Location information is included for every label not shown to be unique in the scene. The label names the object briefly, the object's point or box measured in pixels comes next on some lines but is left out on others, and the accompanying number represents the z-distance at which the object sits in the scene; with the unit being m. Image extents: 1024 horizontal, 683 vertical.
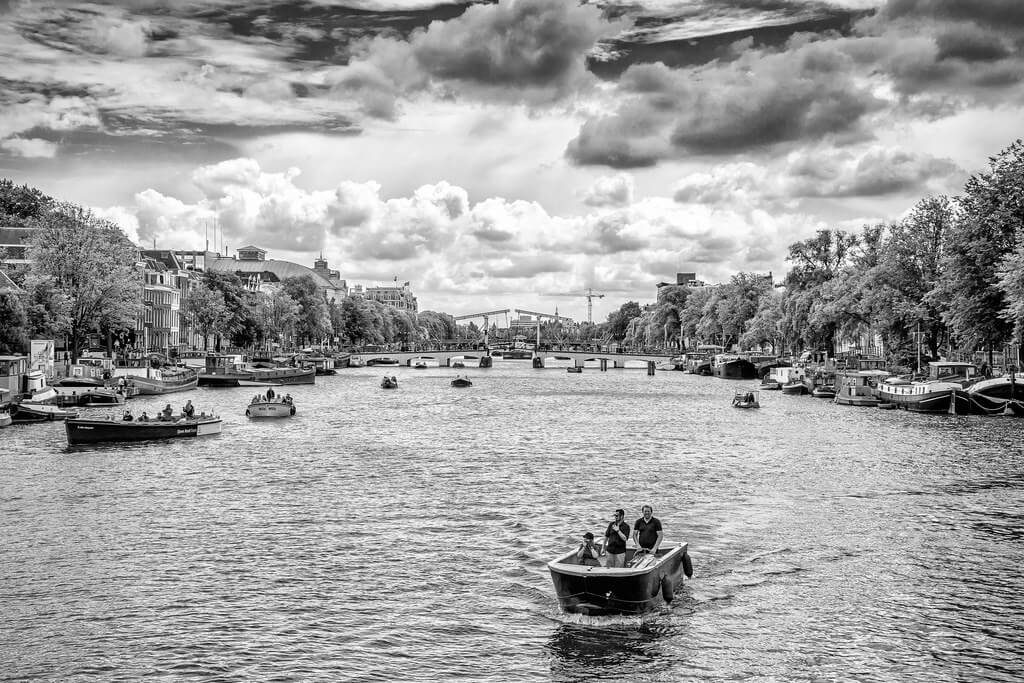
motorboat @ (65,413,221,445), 78.75
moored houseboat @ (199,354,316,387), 162.88
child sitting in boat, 36.00
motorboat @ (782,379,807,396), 157.62
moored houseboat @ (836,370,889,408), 127.25
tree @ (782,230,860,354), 181.88
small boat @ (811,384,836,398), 144.12
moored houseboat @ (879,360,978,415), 108.94
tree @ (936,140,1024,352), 103.25
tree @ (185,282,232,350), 196.75
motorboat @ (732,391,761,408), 125.57
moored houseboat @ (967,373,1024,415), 103.81
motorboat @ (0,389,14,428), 90.44
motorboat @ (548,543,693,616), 34.66
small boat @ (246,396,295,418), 108.19
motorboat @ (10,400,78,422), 95.19
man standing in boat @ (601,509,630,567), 36.09
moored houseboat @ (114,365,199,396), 131.88
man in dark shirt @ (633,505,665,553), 37.78
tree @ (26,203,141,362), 132.75
